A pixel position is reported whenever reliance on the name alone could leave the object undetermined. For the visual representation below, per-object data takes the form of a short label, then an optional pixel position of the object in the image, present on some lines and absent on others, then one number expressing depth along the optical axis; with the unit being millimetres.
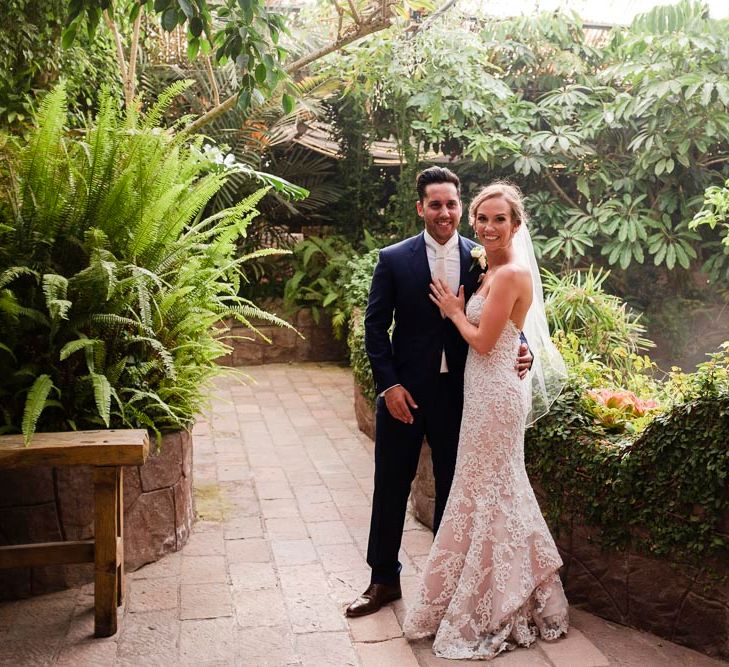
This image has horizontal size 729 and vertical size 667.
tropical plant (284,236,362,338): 9258
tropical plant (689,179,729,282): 8326
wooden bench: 3066
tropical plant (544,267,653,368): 5902
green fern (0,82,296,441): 3521
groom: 3287
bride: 3068
